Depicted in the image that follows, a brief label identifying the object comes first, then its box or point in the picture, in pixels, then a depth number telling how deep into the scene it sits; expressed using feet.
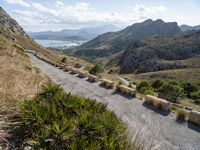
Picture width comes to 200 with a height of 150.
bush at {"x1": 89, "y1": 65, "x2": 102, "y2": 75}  179.11
